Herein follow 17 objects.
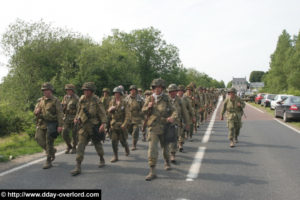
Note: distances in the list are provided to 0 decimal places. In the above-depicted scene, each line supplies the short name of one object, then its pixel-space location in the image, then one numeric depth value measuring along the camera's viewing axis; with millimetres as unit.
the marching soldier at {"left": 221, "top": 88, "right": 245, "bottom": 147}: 9102
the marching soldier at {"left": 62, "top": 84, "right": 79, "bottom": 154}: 8125
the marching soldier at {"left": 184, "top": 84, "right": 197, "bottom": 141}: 10336
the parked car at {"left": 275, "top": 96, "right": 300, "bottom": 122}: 15664
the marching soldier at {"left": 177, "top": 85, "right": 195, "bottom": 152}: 8323
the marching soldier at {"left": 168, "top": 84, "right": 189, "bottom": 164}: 6826
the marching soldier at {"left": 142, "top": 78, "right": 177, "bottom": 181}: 5859
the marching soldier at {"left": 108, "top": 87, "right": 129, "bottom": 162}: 7302
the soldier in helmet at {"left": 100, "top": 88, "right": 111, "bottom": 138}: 10431
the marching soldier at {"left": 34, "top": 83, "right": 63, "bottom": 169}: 6520
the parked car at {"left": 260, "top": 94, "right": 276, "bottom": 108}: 30047
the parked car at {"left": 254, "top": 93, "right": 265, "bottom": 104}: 36288
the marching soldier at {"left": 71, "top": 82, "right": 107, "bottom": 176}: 6164
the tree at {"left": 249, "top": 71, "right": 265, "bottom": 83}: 185700
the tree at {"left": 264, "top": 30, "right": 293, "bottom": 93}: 64250
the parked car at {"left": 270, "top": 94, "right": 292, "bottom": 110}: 23459
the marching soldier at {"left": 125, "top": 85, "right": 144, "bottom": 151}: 9250
